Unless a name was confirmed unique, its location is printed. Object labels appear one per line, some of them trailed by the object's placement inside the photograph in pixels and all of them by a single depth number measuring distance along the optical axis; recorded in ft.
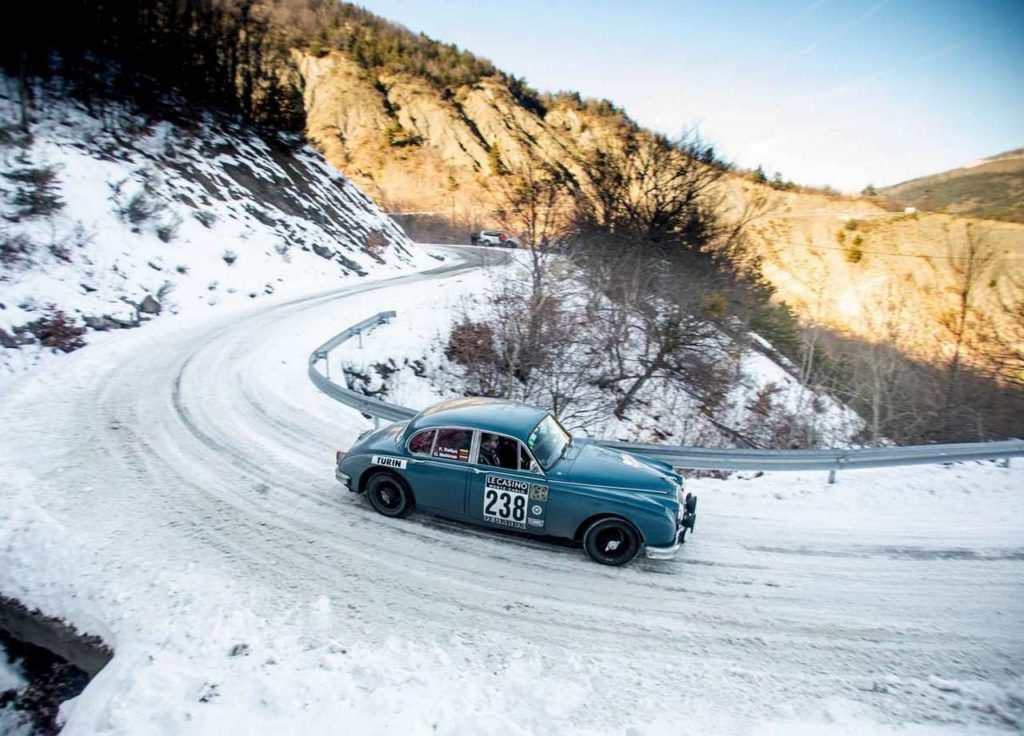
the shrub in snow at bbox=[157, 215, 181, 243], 62.34
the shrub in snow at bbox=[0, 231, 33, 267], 44.70
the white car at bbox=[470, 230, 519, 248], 148.36
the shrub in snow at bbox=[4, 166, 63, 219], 51.39
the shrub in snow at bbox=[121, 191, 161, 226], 60.90
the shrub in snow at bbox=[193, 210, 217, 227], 70.49
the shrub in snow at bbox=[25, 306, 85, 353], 39.06
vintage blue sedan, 19.06
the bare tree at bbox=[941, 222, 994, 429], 63.52
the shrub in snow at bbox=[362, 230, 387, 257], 100.88
